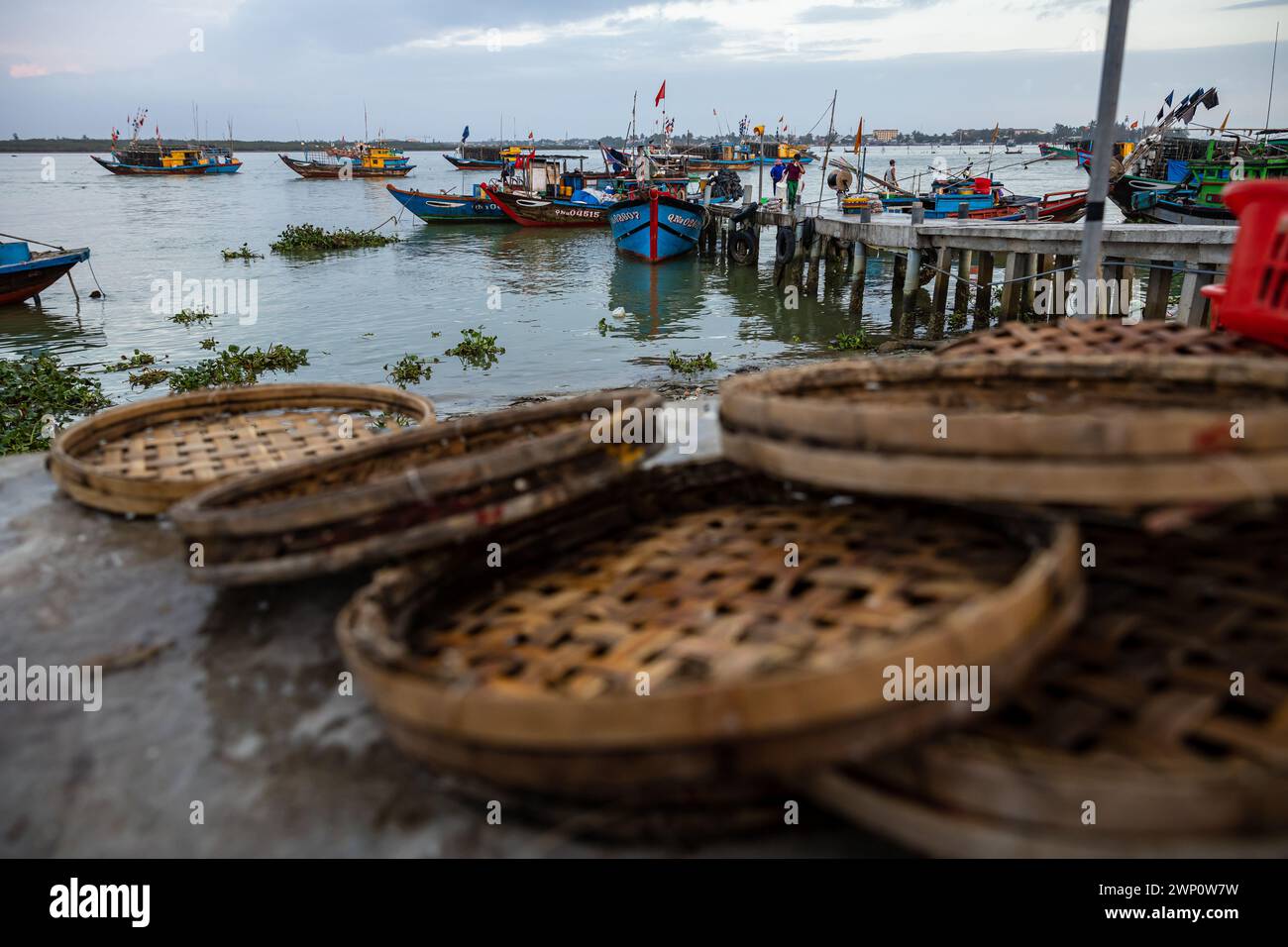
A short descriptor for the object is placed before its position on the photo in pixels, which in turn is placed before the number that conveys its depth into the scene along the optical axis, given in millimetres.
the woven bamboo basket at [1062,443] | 1731
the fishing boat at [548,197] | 35922
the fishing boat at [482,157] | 60219
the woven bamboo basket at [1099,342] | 3162
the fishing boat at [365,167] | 72688
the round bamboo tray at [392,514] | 2322
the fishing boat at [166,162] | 76500
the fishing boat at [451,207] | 37312
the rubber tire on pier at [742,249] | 25255
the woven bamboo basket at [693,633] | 1517
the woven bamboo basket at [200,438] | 3629
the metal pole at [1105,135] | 5215
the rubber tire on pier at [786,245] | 21188
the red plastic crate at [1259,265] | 3094
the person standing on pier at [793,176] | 23641
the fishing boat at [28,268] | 17750
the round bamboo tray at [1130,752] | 1456
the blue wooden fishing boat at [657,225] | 25844
